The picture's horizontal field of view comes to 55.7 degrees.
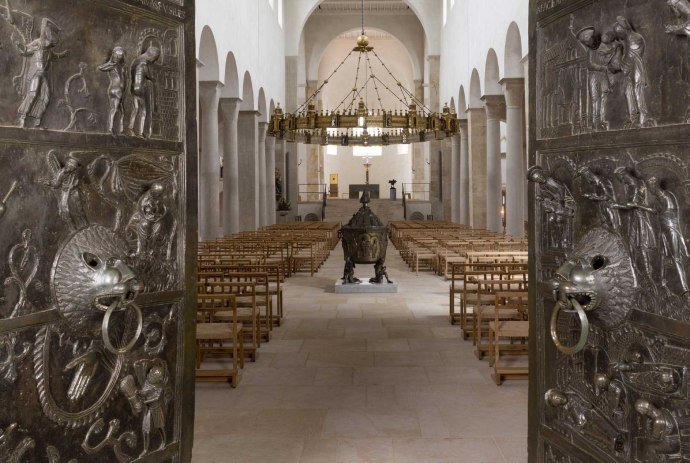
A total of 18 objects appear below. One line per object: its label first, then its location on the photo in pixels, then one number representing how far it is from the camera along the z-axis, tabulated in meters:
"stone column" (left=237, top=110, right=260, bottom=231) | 25.50
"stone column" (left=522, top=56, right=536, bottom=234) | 16.74
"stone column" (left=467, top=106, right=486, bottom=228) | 25.25
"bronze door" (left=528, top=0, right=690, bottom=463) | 2.34
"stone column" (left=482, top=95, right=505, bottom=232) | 22.47
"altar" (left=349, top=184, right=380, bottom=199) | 42.97
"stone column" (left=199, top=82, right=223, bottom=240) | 19.61
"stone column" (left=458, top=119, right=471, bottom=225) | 27.73
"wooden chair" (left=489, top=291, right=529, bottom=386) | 6.12
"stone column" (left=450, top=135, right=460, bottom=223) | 30.33
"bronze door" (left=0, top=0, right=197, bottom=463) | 2.41
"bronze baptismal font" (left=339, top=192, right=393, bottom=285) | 11.66
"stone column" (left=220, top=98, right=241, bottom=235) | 22.52
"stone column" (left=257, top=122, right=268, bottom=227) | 28.34
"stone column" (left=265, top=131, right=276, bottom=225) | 30.09
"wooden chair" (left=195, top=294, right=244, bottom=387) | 6.10
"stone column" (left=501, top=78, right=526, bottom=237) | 19.19
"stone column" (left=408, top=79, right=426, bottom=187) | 40.75
